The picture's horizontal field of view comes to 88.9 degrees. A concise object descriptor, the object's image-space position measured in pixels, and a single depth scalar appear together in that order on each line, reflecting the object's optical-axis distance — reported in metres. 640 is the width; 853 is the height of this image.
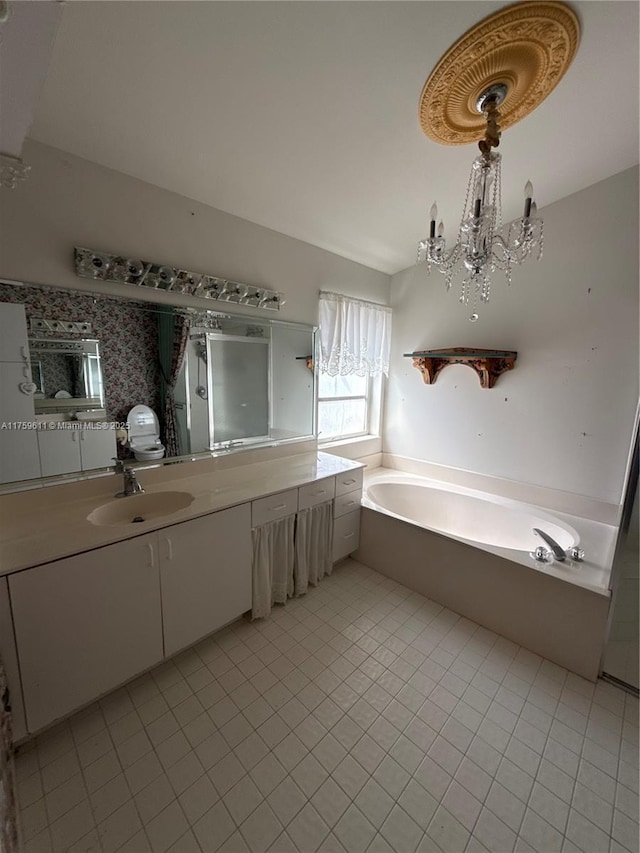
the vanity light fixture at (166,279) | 1.54
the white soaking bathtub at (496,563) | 1.60
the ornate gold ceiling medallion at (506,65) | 1.07
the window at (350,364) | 2.67
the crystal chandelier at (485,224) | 1.27
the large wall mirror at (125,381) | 1.42
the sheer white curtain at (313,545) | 2.05
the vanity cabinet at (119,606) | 1.14
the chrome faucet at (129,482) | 1.64
